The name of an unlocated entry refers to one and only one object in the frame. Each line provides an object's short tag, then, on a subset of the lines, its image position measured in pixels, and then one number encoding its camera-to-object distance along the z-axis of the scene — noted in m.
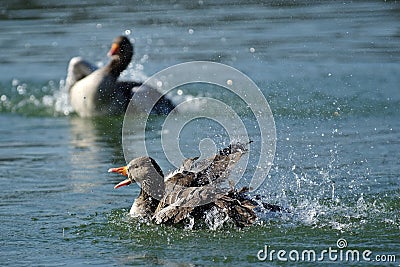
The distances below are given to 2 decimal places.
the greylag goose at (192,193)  14.22
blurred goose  26.05
